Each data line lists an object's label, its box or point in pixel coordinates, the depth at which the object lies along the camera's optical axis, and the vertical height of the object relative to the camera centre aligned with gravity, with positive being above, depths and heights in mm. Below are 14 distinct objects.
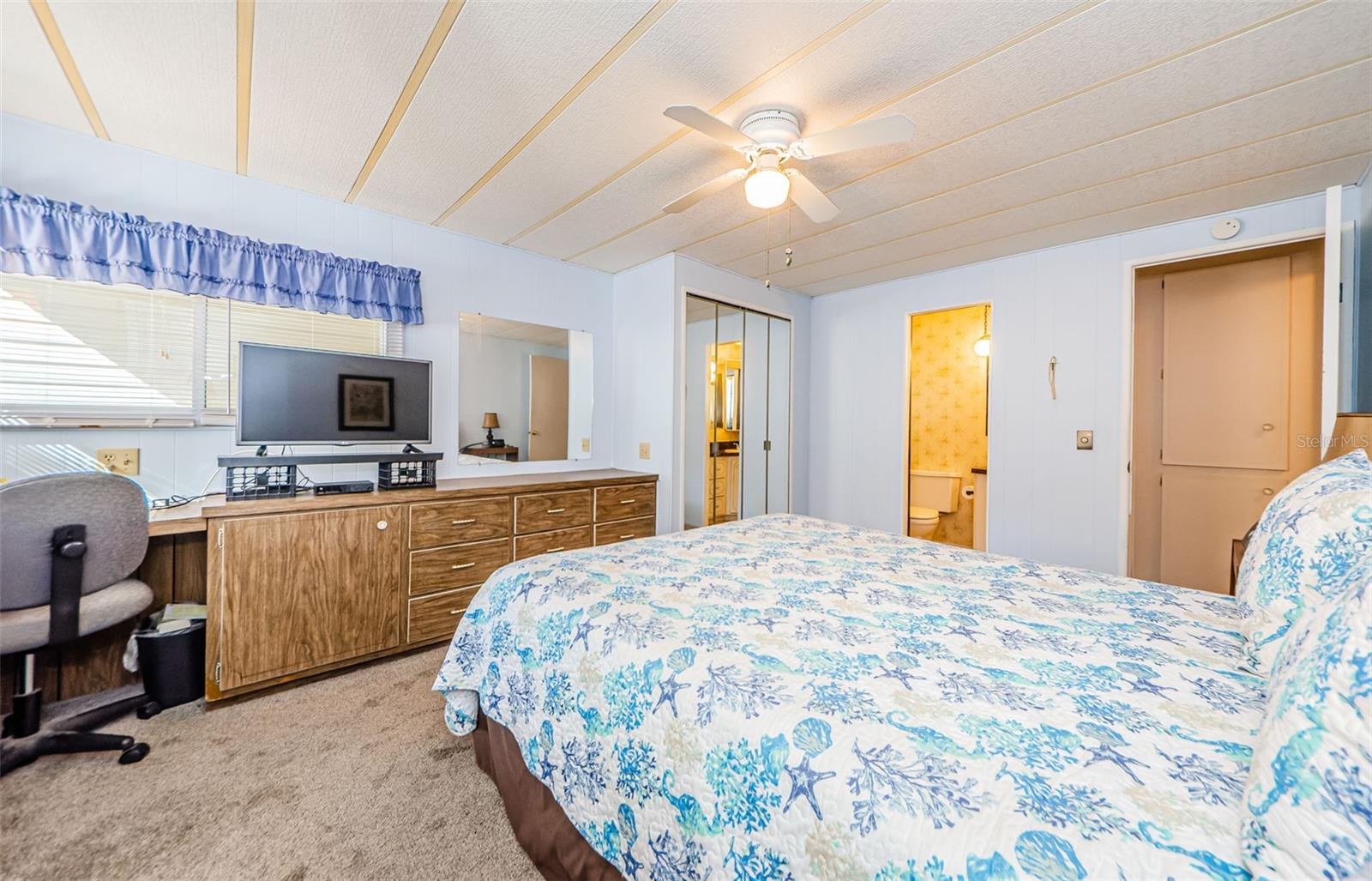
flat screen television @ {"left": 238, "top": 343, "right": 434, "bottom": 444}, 2367 +174
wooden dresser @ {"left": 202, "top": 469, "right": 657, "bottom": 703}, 2121 -642
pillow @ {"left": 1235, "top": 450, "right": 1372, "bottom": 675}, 974 -233
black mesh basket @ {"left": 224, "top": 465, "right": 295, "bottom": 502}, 2256 -233
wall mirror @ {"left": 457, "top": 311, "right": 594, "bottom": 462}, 3262 +289
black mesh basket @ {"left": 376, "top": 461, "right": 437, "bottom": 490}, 2625 -230
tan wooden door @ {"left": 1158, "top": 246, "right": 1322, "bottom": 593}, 2992 +234
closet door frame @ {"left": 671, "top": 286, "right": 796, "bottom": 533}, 3555 +137
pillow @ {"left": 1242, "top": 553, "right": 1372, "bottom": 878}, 523 -367
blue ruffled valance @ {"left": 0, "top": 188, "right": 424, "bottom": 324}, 1993 +771
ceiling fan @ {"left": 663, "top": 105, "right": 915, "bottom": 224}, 1686 +1039
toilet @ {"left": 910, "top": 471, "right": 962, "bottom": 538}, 4758 -538
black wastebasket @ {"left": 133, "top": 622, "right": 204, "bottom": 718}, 2066 -962
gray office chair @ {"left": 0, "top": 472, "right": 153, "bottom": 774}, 1576 -472
